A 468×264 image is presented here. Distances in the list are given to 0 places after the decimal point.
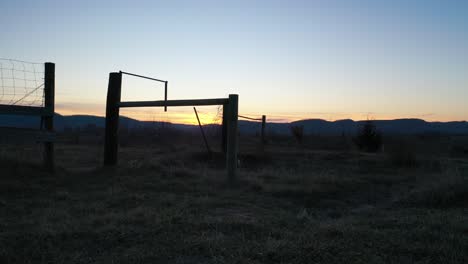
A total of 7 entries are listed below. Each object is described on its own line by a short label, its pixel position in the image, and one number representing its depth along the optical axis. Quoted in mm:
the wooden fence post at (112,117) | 9742
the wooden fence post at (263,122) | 13281
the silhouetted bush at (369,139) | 23094
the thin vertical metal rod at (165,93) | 9059
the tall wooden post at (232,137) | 7705
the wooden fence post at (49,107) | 8641
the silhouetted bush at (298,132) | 26697
